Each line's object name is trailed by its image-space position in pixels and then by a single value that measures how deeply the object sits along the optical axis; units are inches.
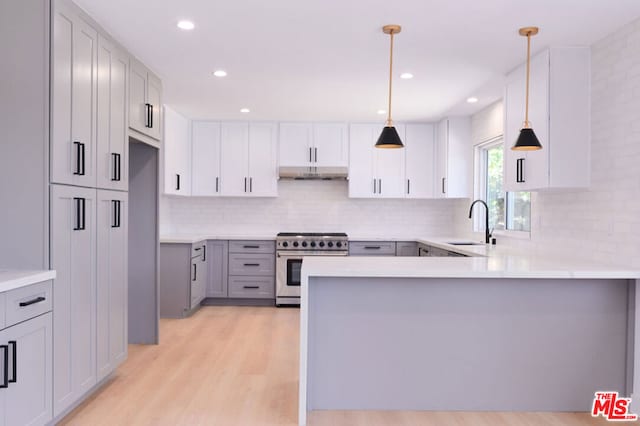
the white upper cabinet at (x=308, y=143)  251.3
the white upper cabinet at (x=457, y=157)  233.0
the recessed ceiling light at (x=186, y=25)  120.7
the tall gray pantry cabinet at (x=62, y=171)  99.7
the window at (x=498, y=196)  183.3
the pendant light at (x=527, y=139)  117.9
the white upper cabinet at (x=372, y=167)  251.4
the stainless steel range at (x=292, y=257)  239.3
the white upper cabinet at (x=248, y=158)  252.1
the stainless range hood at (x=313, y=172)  249.6
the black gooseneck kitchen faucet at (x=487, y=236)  189.3
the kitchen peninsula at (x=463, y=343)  117.3
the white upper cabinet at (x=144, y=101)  145.3
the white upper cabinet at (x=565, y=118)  135.0
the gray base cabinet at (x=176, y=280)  213.8
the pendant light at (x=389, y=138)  126.0
